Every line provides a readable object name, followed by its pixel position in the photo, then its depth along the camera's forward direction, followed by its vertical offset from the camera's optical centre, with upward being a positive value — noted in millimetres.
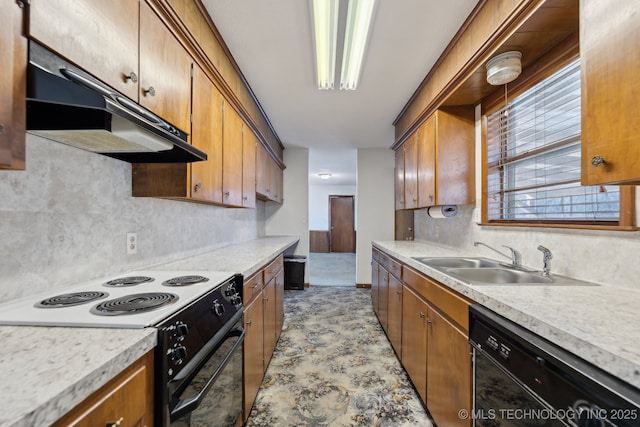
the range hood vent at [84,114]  782 +327
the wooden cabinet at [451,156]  2377 +529
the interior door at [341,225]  9891 -256
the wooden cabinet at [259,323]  1636 -743
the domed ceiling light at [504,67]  1588 +860
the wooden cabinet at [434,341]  1310 -716
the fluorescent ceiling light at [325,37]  1619 +1196
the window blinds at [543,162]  1438 +355
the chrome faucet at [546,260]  1455 -217
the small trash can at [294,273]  4715 -924
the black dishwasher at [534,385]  634 -458
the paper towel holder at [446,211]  2562 +63
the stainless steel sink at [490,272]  1392 -320
